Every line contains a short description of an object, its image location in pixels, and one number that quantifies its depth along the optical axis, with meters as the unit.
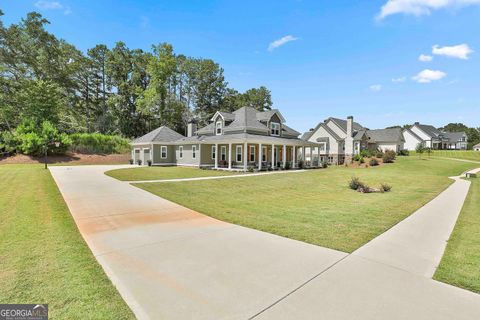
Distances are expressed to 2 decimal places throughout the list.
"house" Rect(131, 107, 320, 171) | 25.15
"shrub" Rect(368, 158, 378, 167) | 29.49
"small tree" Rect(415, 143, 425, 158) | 39.90
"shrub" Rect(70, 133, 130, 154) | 36.66
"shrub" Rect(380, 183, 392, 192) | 13.00
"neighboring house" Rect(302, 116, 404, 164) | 37.03
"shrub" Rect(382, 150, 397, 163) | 30.95
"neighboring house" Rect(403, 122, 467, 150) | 53.83
